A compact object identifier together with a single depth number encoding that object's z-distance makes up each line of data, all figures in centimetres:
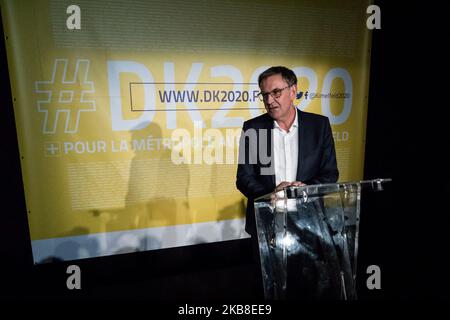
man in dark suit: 172
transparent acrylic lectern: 133
